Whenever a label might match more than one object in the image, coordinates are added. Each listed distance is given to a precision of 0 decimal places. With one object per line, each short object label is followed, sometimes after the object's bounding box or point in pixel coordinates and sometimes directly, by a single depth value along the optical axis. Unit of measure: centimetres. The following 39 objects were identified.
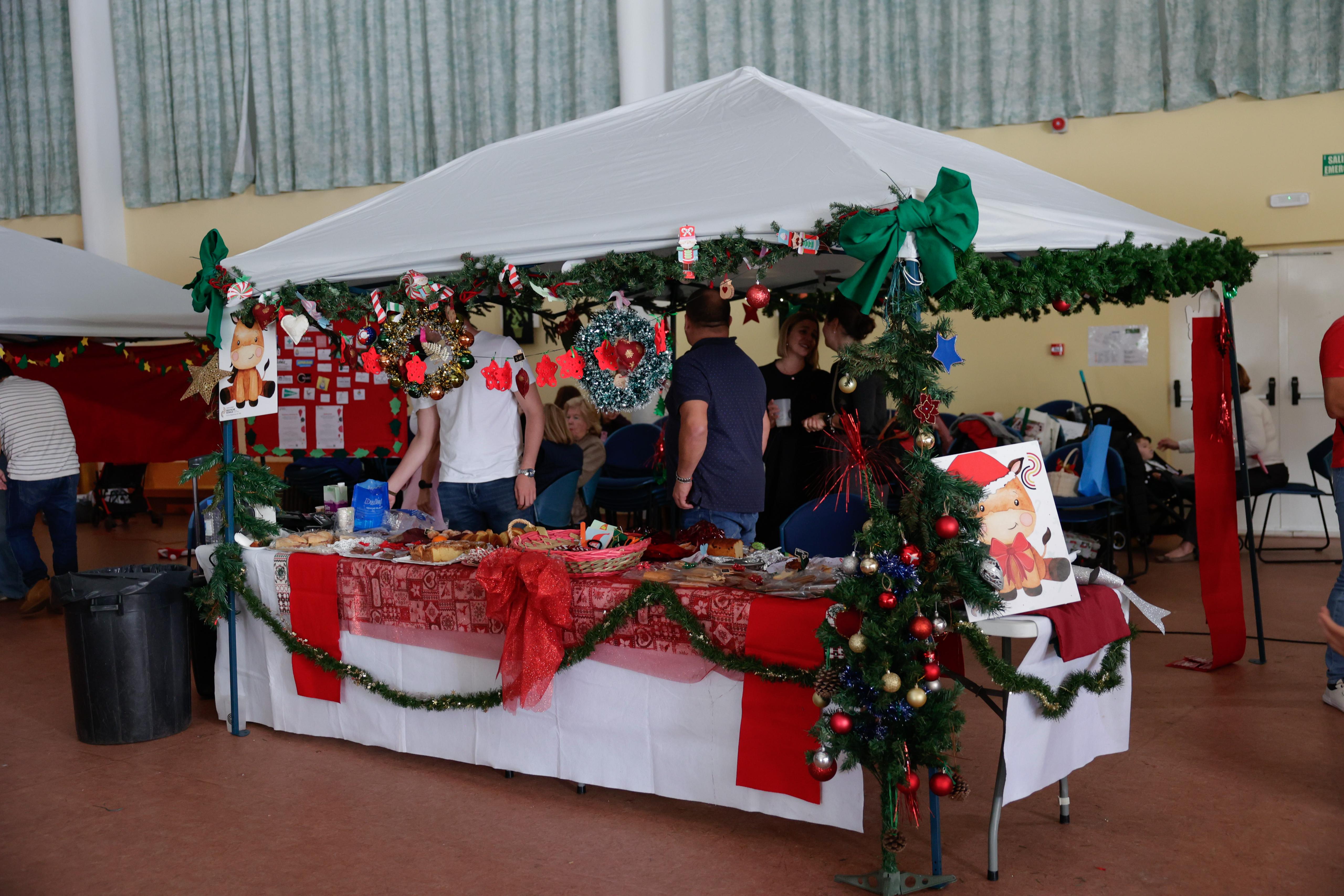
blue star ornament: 261
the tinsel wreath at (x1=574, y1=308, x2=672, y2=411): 352
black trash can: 381
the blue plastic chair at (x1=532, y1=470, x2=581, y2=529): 541
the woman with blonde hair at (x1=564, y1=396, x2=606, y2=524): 611
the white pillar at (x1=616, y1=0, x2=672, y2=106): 860
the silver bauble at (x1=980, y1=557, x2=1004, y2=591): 260
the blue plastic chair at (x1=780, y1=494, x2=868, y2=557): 379
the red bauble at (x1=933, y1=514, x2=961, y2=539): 252
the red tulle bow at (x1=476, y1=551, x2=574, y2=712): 314
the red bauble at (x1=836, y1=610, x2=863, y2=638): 268
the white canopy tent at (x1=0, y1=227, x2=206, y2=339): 585
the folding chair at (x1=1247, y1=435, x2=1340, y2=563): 583
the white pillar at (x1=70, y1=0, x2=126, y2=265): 1041
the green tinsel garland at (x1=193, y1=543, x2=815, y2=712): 289
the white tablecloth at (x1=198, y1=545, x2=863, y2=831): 300
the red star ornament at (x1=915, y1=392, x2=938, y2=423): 260
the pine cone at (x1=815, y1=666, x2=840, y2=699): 267
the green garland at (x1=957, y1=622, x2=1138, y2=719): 262
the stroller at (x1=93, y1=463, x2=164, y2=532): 1007
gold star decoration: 392
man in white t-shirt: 397
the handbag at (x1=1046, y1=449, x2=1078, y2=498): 581
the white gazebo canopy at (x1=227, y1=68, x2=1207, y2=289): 308
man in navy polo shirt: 363
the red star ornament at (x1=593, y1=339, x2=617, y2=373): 350
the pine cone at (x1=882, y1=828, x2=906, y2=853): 254
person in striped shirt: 588
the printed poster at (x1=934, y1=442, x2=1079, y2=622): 264
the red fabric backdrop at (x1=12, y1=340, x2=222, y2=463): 696
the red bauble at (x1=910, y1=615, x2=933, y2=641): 250
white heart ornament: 378
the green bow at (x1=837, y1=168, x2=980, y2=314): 264
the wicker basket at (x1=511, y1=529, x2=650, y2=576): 328
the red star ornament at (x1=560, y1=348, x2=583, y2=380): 344
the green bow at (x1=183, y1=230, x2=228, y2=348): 380
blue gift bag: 566
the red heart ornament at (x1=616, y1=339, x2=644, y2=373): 352
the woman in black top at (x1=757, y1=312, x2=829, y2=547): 492
